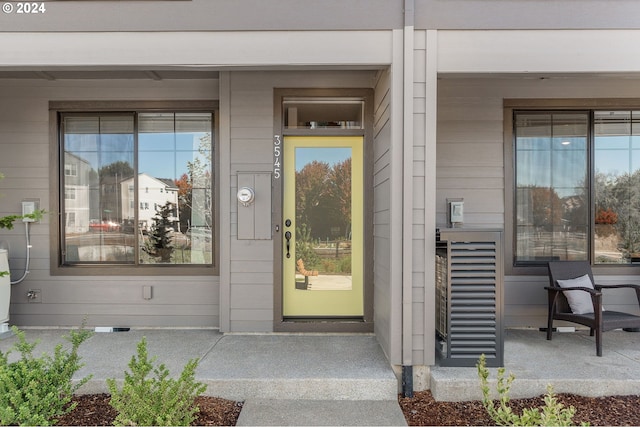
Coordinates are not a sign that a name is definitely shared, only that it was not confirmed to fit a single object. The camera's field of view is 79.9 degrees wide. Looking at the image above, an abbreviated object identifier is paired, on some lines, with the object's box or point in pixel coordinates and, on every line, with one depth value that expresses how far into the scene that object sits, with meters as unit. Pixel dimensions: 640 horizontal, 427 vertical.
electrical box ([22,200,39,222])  3.93
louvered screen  2.84
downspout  2.73
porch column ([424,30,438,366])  2.76
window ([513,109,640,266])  3.97
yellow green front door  3.84
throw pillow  3.43
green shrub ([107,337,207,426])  2.03
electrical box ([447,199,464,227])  3.81
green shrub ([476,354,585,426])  1.78
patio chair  3.16
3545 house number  3.77
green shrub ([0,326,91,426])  2.01
